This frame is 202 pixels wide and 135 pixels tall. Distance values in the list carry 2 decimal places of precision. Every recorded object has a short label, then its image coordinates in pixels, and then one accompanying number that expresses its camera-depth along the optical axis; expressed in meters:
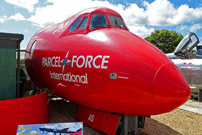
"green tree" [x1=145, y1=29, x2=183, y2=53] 39.25
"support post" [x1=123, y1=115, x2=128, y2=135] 5.20
